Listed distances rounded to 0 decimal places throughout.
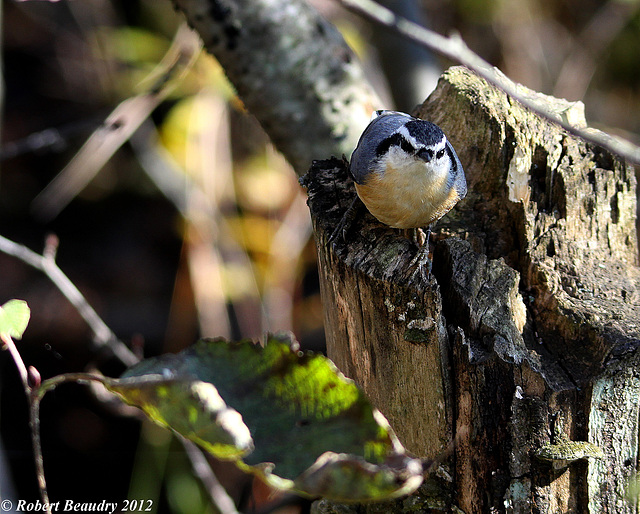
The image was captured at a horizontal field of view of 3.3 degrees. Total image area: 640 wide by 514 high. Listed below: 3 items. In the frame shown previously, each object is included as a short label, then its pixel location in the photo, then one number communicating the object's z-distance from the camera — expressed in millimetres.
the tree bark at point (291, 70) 4540
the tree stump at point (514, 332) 4430
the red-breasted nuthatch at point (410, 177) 4488
